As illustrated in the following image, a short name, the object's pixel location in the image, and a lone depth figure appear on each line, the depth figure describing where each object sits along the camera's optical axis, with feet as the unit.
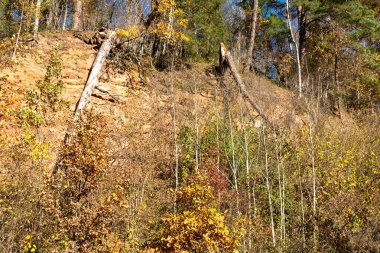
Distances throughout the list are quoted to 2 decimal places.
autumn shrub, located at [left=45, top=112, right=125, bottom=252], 20.30
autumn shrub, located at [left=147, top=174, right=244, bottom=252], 22.15
